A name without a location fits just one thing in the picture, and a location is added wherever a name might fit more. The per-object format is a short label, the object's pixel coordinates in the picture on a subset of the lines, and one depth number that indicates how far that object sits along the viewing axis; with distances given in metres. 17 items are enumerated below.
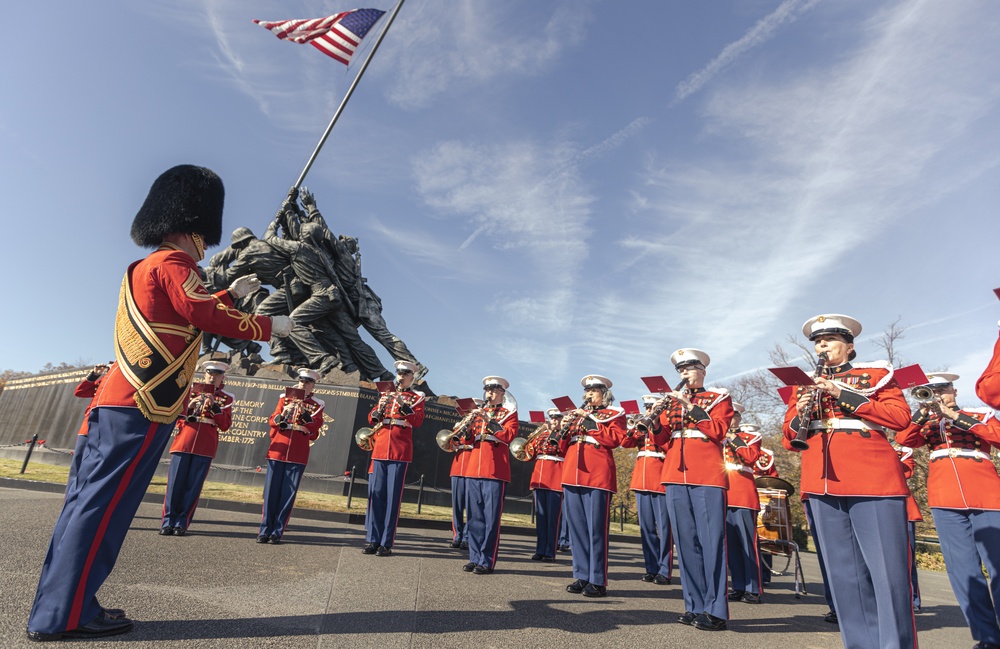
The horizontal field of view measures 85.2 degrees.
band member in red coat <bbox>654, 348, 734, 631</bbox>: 5.08
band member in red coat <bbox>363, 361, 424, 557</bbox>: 7.40
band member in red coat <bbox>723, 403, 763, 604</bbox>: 7.07
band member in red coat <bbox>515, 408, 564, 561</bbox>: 9.29
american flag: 14.17
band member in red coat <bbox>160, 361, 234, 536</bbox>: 7.65
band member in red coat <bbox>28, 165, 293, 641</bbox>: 3.09
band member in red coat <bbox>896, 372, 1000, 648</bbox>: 5.16
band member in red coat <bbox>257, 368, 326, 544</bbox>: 7.91
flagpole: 17.02
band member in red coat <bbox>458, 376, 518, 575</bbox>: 6.78
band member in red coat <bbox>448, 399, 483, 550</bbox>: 8.35
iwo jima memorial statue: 14.17
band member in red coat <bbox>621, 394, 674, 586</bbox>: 8.07
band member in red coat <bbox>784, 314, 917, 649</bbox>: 3.51
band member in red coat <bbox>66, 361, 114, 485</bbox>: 5.98
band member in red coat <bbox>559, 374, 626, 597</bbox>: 5.98
